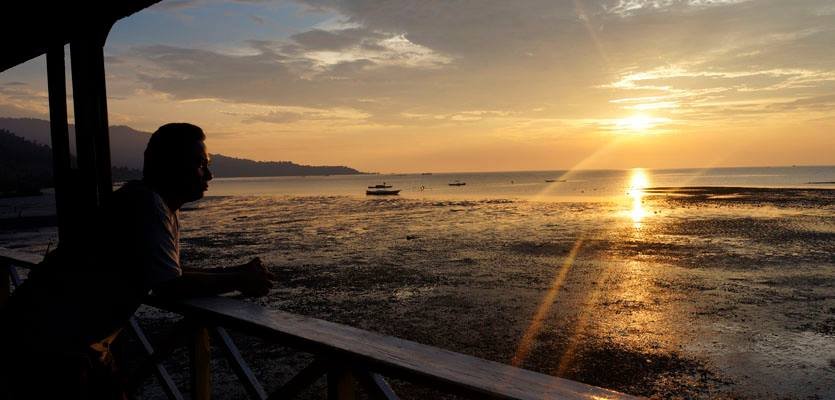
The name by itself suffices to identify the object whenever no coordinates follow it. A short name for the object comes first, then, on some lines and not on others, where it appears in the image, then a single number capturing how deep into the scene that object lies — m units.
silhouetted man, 1.79
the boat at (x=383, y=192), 78.69
